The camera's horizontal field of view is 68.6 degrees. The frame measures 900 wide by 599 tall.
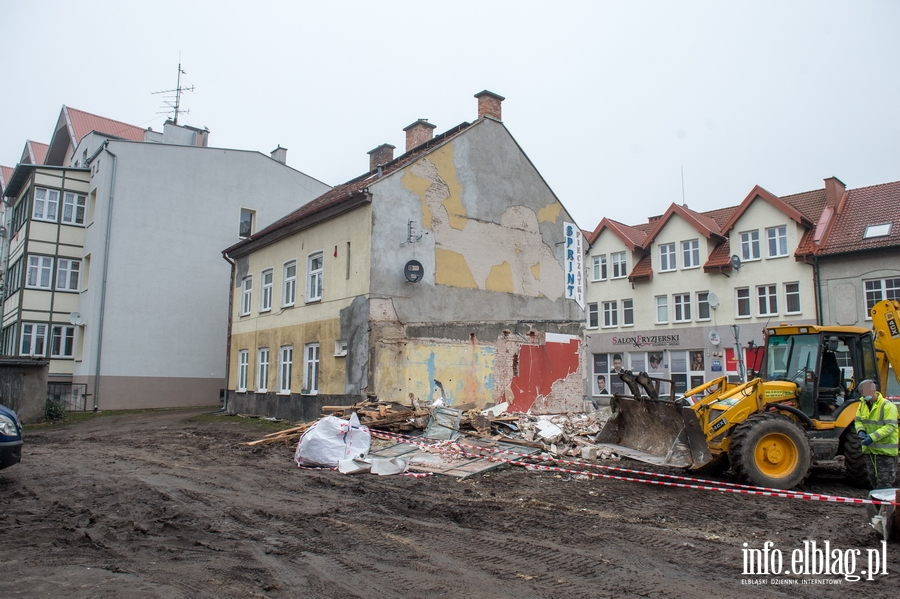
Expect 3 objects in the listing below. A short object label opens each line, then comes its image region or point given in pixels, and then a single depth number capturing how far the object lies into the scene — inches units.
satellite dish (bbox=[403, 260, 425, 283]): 723.4
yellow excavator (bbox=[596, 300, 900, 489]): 376.5
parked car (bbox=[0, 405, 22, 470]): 328.5
